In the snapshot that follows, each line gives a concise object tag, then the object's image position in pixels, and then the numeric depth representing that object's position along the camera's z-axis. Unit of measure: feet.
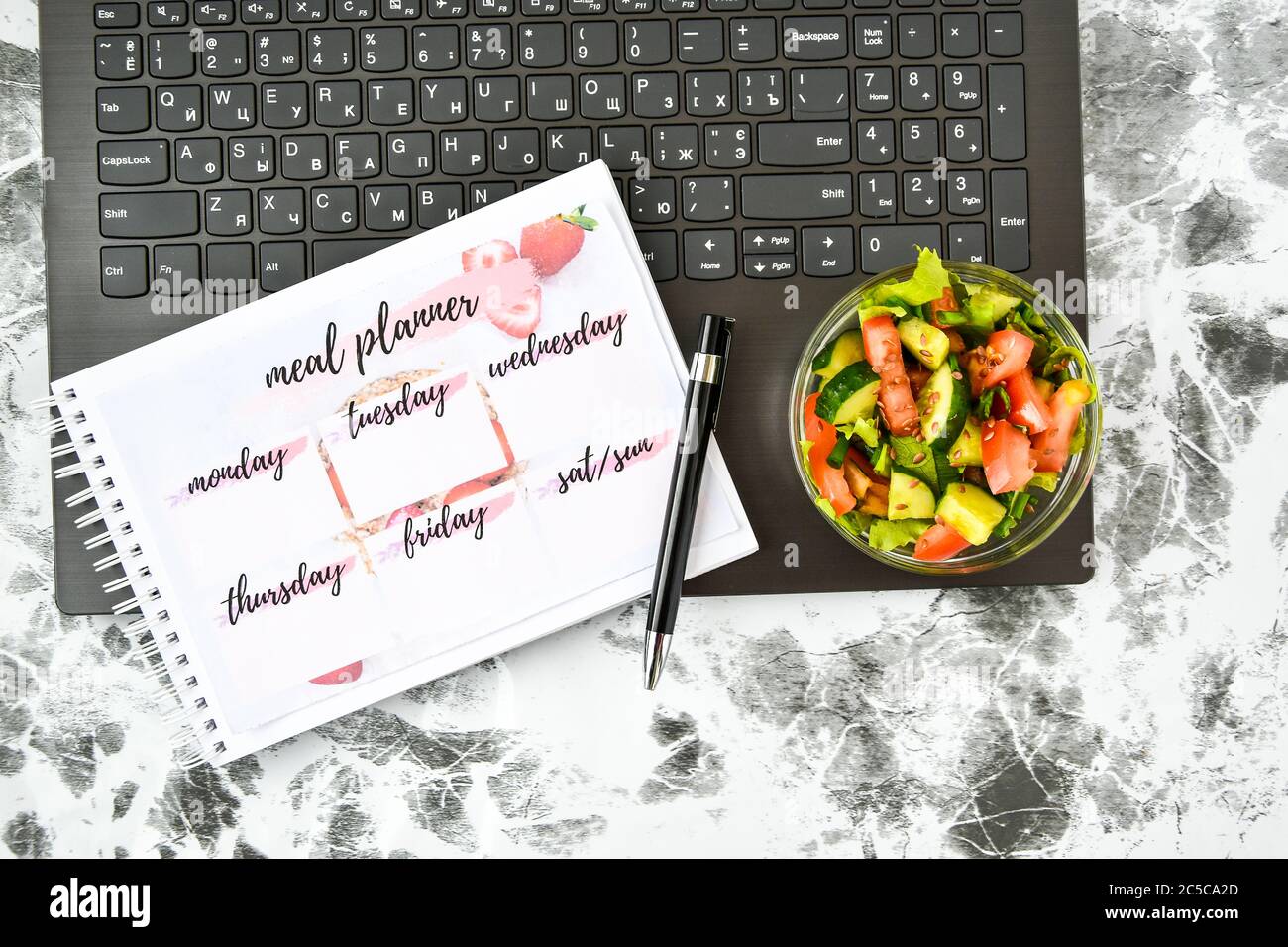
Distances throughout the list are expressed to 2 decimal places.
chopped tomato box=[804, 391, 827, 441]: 1.71
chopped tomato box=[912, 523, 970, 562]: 1.63
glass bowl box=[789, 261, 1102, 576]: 1.72
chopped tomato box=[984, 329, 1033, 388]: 1.56
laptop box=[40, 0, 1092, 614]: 1.76
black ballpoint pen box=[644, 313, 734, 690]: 1.72
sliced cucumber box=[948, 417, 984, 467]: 1.56
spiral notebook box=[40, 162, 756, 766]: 1.82
